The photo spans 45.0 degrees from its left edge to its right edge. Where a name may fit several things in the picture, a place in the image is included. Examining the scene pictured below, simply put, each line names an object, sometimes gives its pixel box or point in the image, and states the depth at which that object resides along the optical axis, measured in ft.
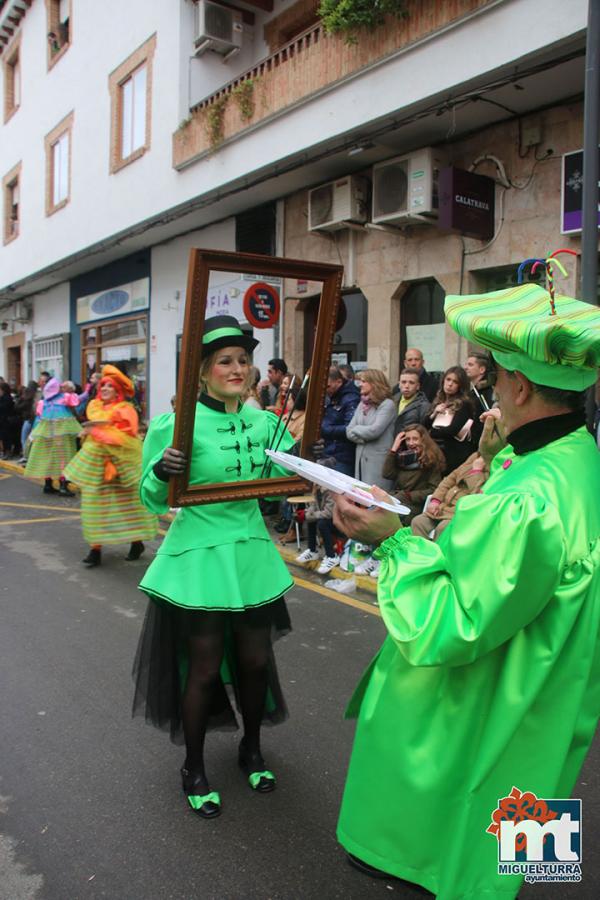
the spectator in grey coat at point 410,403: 22.63
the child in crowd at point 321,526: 22.03
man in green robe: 5.12
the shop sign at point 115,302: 53.67
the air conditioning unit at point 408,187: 29.40
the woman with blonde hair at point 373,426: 22.35
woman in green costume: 9.00
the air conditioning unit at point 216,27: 40.32
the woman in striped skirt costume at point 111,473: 22.71
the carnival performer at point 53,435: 37.70
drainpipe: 15.48
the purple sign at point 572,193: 24.93
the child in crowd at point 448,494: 18.58
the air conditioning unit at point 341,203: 33.40
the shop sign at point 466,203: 27.14
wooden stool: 24.27
